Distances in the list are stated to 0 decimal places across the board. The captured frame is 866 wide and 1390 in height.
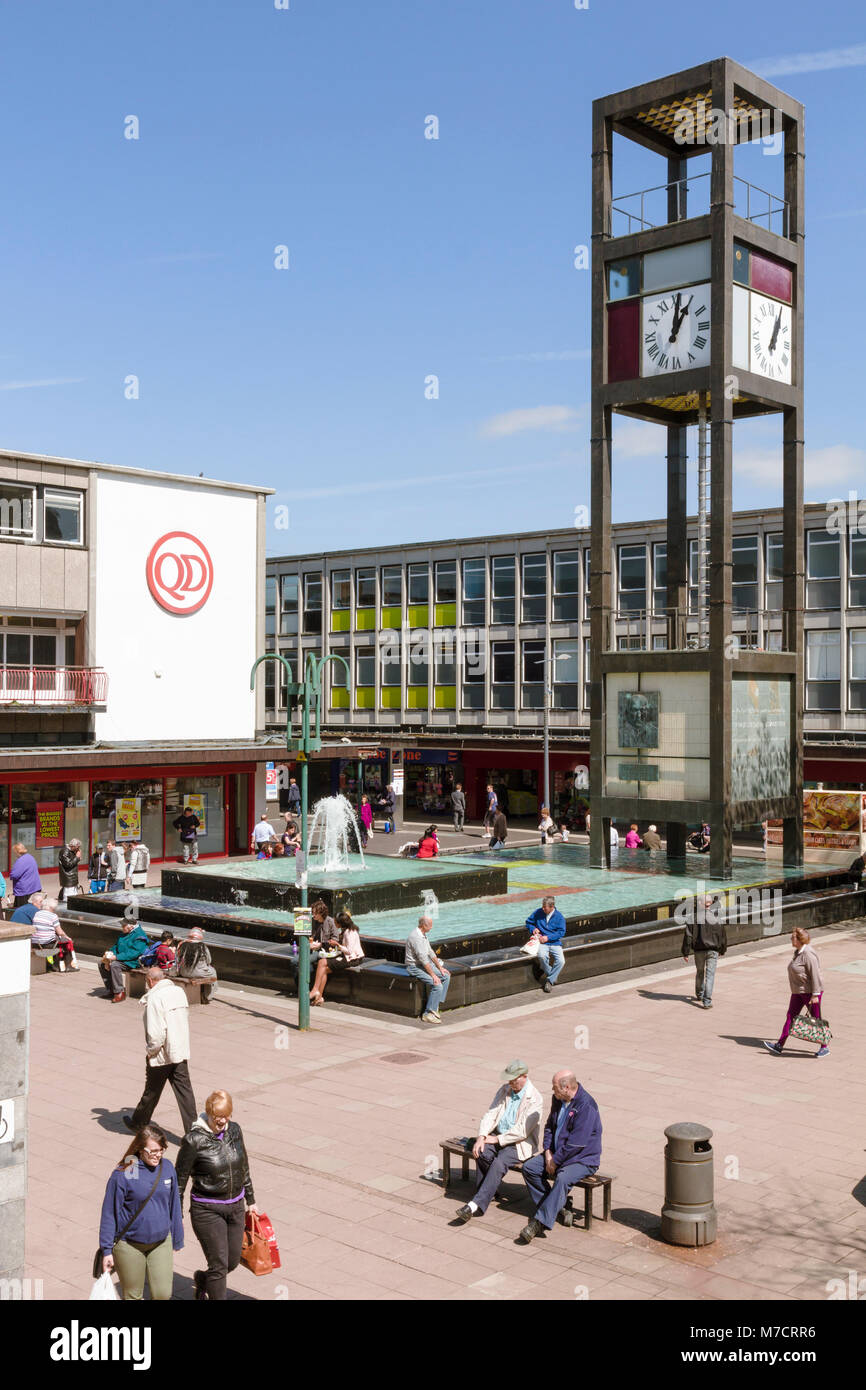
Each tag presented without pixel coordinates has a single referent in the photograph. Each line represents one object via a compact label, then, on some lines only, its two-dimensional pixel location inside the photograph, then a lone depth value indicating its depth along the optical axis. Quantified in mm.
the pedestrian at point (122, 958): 19922
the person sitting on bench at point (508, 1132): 11008
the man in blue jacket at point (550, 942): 20422
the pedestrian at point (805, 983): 16469
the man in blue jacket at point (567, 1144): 10798
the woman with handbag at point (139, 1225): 8094
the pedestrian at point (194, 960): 18812
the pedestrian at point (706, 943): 19203
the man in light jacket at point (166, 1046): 12516
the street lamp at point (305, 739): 17688
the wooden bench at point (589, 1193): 10766
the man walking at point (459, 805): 50594
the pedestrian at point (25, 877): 23453
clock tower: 28406
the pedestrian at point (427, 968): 18406
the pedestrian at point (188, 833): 36875
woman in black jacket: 8617
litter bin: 10344
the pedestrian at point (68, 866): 28750
